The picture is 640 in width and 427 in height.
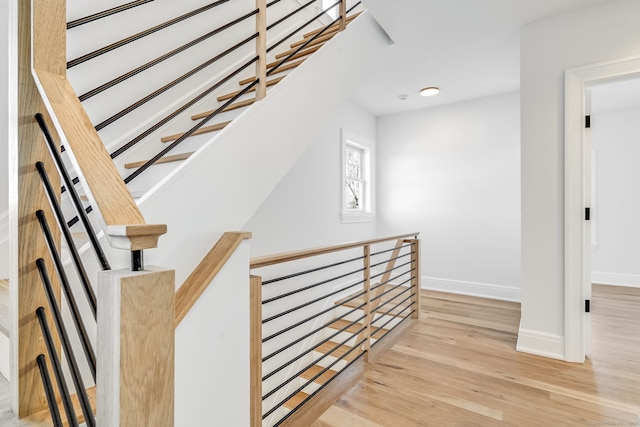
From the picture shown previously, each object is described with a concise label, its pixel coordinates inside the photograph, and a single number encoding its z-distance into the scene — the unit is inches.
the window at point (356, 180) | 176.4
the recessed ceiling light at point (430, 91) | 157.7
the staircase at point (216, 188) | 40.7
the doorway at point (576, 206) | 94.1
